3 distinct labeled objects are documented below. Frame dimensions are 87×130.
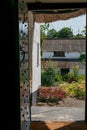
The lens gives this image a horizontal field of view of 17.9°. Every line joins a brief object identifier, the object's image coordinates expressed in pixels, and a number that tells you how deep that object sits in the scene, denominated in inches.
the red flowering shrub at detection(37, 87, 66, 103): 315.3
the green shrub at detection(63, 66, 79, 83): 394.5
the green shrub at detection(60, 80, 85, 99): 345.7
